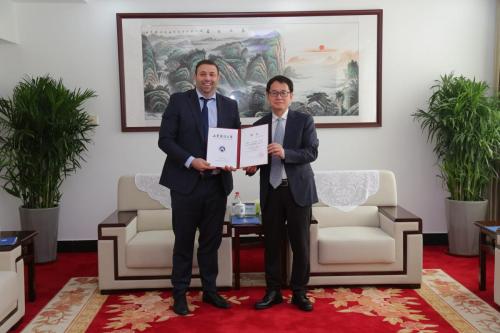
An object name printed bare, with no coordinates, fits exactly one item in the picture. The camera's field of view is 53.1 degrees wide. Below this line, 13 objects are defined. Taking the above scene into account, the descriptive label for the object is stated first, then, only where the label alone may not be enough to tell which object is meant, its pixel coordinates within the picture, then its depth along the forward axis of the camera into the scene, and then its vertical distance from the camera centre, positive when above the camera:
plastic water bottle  4.14 -0.55
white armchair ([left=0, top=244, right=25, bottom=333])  2.95 -0.86
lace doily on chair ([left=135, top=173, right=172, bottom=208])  4.35 -0.38
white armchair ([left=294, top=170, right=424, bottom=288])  3.83 -0.88
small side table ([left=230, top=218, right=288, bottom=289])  3.86 -0.69
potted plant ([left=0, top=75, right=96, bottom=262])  4.49 +0.00
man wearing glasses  3.29 -0.31
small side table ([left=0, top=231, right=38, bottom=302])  3.58 -0.81
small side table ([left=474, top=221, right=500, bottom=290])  3.74 -0.81
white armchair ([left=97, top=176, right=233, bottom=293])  3.77 -0.87
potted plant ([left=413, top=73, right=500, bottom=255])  4.54 -0.05
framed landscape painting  4.94 +0.86
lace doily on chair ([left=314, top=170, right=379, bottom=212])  4.40 -0.40
